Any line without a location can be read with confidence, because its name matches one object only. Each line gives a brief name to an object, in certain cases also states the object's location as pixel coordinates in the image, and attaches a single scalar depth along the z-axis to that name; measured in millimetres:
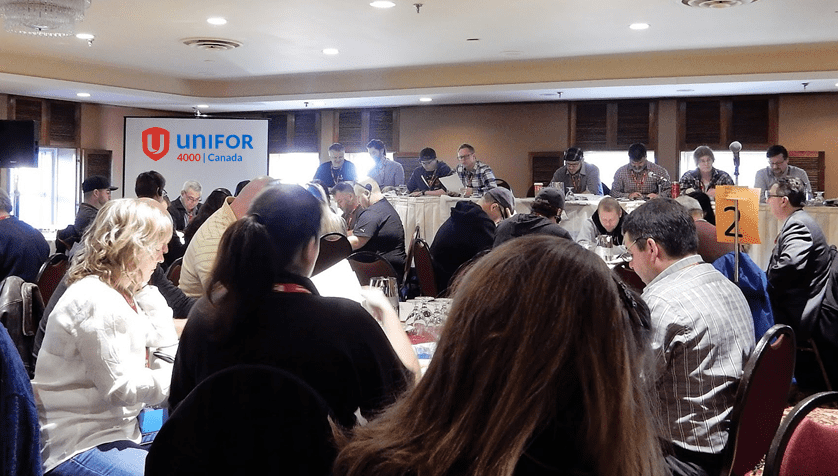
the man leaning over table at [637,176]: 8523
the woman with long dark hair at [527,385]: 873
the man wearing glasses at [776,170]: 8859
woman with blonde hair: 2008
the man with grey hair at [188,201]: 8680
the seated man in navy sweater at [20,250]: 4914
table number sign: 3691
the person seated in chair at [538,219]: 4848
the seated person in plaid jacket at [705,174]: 8281
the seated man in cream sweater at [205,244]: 3336
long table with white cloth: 7020
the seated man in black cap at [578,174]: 9062
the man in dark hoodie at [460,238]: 5562
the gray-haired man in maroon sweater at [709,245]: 3814
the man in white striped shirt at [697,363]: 2207
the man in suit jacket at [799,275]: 4875
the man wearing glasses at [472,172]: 8805
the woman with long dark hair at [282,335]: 1479
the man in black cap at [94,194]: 6699
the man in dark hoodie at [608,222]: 6535
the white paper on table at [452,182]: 8687
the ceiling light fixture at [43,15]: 5879
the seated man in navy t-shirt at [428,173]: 8750
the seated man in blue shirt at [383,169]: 10047
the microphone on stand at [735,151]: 7809
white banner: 12078
